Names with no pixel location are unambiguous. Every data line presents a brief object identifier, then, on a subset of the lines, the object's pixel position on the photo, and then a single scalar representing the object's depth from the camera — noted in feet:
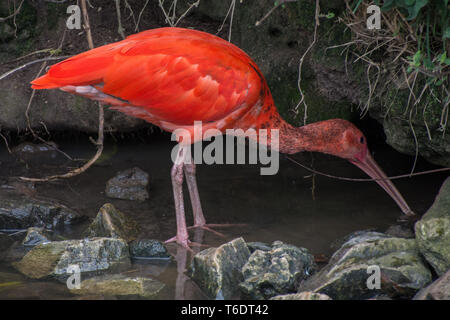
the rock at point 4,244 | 12.52
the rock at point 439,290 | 9.21
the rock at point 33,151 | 17.98
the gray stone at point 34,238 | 12.86
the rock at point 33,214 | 13.97
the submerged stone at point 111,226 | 12.92
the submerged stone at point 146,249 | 12.36
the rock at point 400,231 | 13.09
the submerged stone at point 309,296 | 9.52
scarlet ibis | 12.34
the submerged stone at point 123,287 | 10.85
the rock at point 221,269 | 10.80
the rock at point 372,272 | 10.27
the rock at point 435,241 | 10.57
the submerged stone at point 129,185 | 15.51
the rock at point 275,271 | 10.73
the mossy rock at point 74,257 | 11.69
